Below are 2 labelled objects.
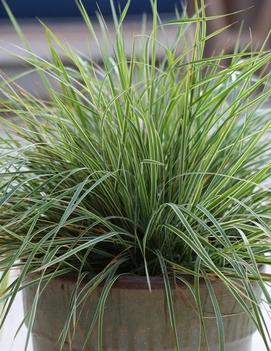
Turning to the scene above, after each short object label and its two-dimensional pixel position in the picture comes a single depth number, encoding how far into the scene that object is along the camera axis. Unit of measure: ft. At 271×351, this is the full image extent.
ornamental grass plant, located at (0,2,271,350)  3.94
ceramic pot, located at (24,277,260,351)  3.84
